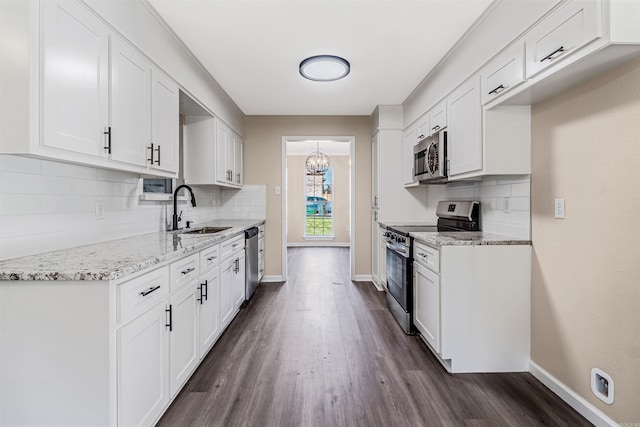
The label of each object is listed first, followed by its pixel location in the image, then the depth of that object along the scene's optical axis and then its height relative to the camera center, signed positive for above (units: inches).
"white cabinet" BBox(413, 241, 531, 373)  84.0 -25.9
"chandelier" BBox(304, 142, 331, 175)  255.8 +40.3
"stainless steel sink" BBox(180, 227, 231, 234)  123.5 -7.4
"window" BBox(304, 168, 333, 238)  336.5 +7.6
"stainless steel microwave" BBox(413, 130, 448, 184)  109.3 +20.1
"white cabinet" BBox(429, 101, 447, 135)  112.8 +36.0
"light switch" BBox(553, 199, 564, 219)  72.6 +1.0
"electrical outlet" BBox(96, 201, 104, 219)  78.6 +0.4
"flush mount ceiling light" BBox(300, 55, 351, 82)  107.5 +51.9
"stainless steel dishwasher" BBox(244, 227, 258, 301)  139.9 -23.2
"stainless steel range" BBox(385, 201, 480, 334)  108.7 -13.3
